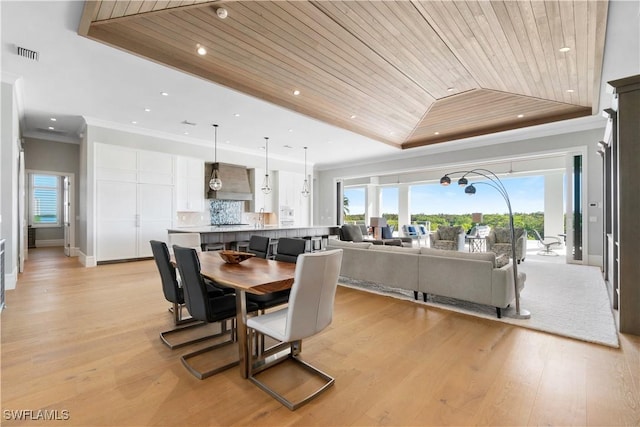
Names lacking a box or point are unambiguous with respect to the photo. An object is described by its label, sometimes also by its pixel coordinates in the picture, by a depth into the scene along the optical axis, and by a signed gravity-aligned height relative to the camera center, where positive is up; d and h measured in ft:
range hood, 26.89 +2.98
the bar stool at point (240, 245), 20.87 -2.20
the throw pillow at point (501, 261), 11.41 -1.93
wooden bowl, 9.23 -1.33
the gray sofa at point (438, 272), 10.90 -2.44
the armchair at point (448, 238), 25.05 -2.16
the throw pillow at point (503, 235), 23.25 -1.75
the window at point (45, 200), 30.63 +1.52
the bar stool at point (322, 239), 26.27 -2.28
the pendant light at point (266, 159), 28.38 +5.73
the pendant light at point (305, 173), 25.30 +4.74
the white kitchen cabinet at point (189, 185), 24.63 +2.52
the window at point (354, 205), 49.37 +1.42
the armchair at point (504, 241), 22.00 -2.21
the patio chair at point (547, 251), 28.39 -3.70
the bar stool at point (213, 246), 19.07 -2.11
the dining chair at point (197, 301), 7.02 -2.17
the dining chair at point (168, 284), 8.43 -2.05
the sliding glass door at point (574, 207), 21.95 +0.41
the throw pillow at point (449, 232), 25.46 -1.64
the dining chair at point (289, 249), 10.31 -1.23
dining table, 6.60 -1.54
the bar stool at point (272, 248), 22.57 -2.62
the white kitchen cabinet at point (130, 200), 20.74 +1.05
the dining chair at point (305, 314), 5.98 -2.16
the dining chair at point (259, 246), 11.99 -1.31
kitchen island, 18.71 -1.34
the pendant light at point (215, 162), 19.70 +4.72
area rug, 9.59 -3.73
